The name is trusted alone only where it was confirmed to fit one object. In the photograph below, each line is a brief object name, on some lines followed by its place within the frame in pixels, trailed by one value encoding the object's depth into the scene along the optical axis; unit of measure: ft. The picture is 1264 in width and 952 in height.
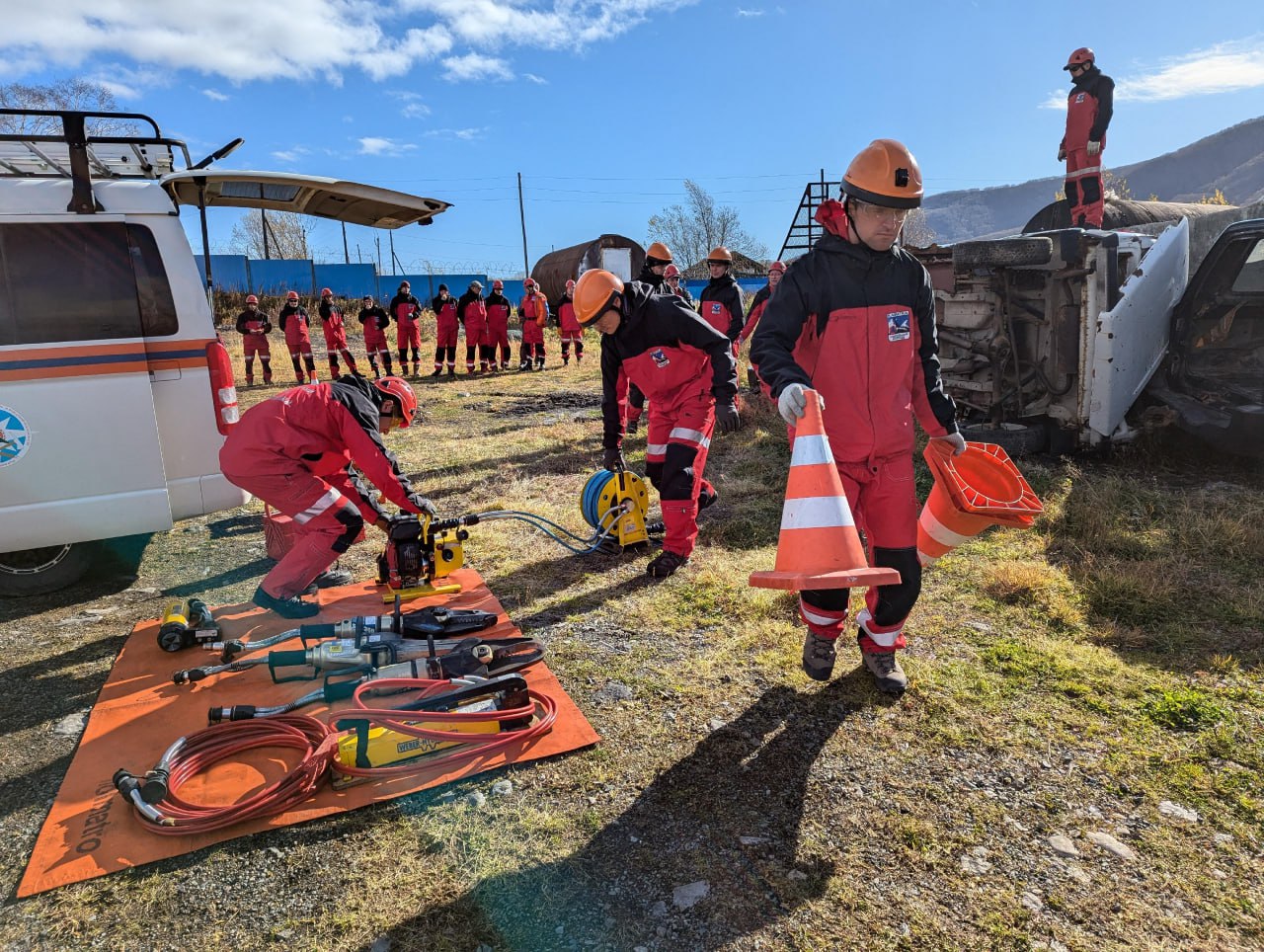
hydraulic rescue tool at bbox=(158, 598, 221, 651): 13.26
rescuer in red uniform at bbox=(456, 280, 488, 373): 58.03
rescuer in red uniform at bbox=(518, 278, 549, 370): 59.67
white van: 14.30
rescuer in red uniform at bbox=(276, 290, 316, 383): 50.83
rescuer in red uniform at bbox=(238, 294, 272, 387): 50.44
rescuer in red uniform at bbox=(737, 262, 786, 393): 32.12
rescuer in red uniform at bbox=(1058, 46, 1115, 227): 27.14
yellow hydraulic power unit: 15.21
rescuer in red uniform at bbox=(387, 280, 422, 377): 56.39
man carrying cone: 9.96
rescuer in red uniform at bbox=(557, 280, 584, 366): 60.95
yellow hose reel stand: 17.98
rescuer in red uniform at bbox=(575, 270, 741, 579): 16.40
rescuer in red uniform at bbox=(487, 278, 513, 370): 57.26
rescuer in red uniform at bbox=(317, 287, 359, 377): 53.57
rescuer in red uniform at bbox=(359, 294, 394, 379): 53.62
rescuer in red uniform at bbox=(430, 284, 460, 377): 55.67
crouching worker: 14.34
